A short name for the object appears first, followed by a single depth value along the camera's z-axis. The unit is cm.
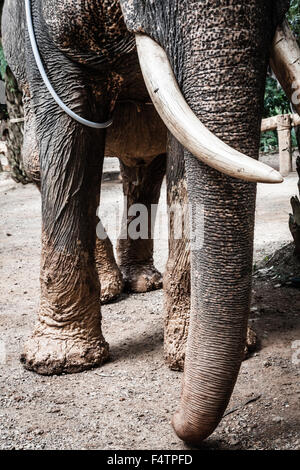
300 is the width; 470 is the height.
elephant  196
